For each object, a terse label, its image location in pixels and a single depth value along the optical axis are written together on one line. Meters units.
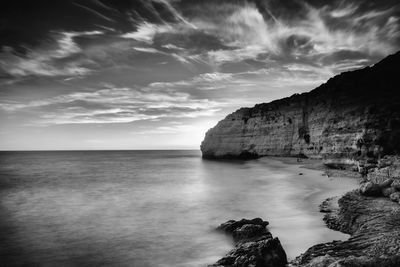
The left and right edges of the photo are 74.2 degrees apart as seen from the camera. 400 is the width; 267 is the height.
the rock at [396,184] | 10.29
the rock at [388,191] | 10.32
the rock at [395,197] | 9.38
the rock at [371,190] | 10.81
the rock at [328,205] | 12.40
